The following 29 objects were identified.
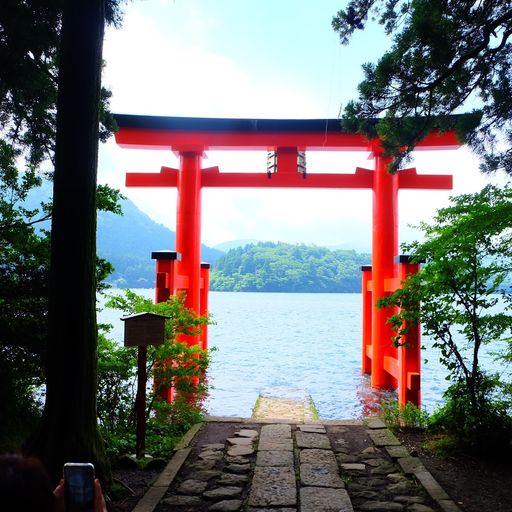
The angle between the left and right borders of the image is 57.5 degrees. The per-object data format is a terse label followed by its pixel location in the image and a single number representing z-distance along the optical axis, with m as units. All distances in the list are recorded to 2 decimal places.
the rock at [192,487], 3.61
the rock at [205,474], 3.89
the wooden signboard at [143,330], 4.52
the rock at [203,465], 4.14
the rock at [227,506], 3.25
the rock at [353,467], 4.14
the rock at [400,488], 3.65
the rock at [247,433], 5.22
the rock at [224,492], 3.50
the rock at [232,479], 3.78
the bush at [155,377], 5.26
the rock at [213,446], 4.73
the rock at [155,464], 4.13
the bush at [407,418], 5.58
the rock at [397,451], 4.45
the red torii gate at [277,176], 9.42
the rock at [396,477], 3.89
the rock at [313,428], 5.44
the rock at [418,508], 3.26
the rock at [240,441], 4.87
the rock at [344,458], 4.38
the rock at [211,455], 4.41
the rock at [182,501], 3.37
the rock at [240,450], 4.55
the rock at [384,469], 4.09
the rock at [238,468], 4.04
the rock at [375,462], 4.29
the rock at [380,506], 3.29
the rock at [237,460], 4.29
